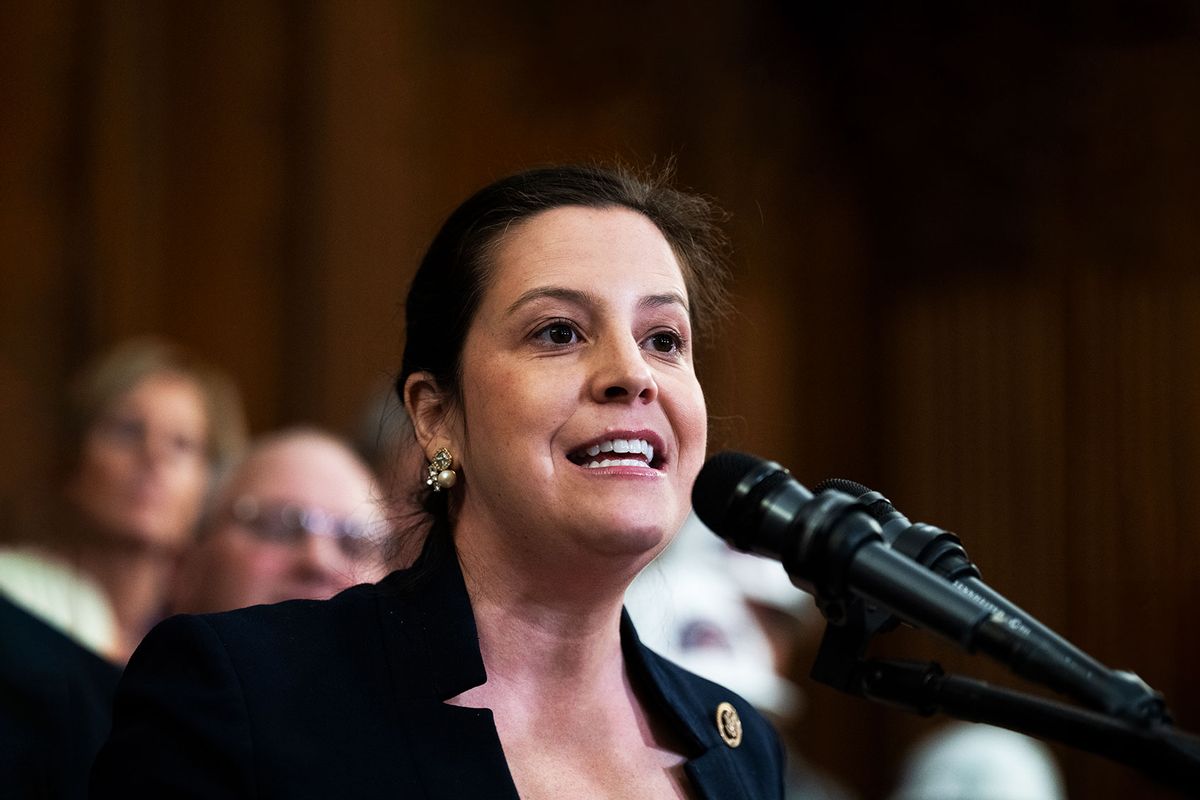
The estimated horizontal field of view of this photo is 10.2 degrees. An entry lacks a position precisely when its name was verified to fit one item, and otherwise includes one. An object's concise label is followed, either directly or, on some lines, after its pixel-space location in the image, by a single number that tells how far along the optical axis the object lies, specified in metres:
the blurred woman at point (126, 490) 3.64
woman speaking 3.07
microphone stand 2.91
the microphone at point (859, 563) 2.93
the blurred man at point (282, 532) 3.61
